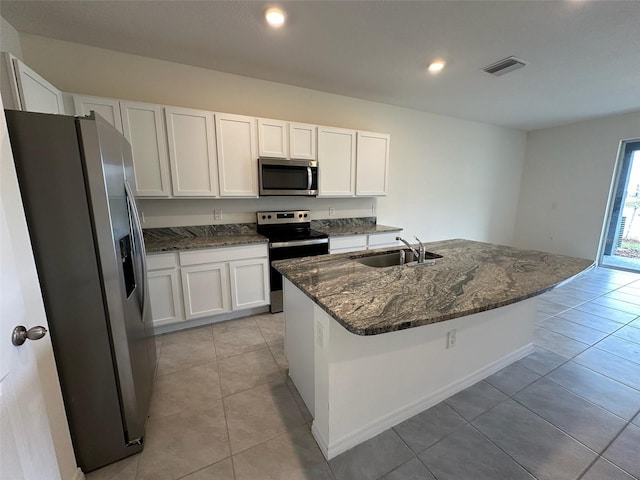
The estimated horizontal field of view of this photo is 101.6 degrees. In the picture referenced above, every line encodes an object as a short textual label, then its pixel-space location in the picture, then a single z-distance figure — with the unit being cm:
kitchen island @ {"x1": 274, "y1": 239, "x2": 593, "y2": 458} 121
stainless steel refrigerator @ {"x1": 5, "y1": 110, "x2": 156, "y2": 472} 111
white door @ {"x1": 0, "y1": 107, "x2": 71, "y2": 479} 79
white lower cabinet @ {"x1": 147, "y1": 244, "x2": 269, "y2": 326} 246
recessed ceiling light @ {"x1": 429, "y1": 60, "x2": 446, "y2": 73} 261
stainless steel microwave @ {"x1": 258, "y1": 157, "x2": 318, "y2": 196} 292
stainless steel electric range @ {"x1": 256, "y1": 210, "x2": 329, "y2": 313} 291
